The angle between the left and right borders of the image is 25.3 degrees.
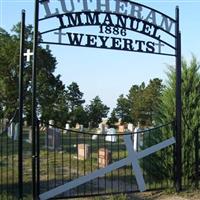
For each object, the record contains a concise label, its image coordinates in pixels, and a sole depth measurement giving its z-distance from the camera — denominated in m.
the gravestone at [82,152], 14.05
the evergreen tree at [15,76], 40.50
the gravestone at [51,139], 17.58
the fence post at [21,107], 6.29
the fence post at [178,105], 7.89
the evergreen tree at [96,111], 57.62
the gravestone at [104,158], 11.81
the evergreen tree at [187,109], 8.52
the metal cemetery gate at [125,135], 6.47
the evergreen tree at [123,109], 64.22
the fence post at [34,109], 6.37
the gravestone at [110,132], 21.65
